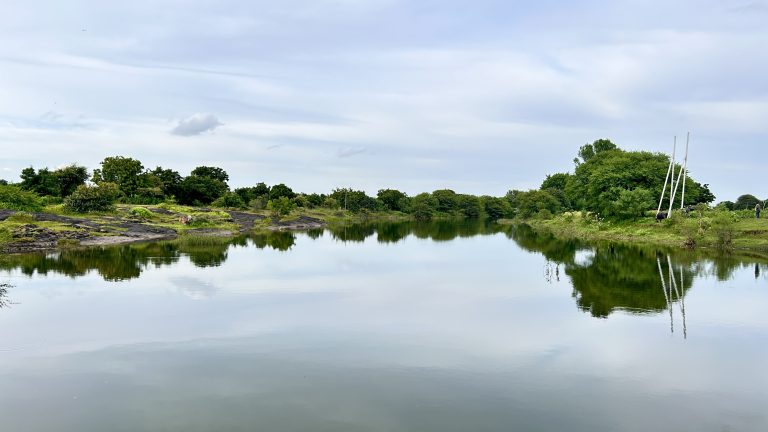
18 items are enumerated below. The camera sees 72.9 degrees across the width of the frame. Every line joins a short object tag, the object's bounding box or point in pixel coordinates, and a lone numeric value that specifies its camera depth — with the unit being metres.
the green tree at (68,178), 79.25
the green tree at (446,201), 179.24
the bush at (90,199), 65.69
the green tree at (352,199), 144.62
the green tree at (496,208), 187.62
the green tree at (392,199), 166.38
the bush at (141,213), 69.62
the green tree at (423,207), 160.62
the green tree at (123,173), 94.00
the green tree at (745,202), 100.96
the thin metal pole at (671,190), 66.00
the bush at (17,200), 58.72
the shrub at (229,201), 104.12
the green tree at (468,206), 185.88
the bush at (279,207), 105.06
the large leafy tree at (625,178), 78.38
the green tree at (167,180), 99.38
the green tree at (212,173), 124.94
